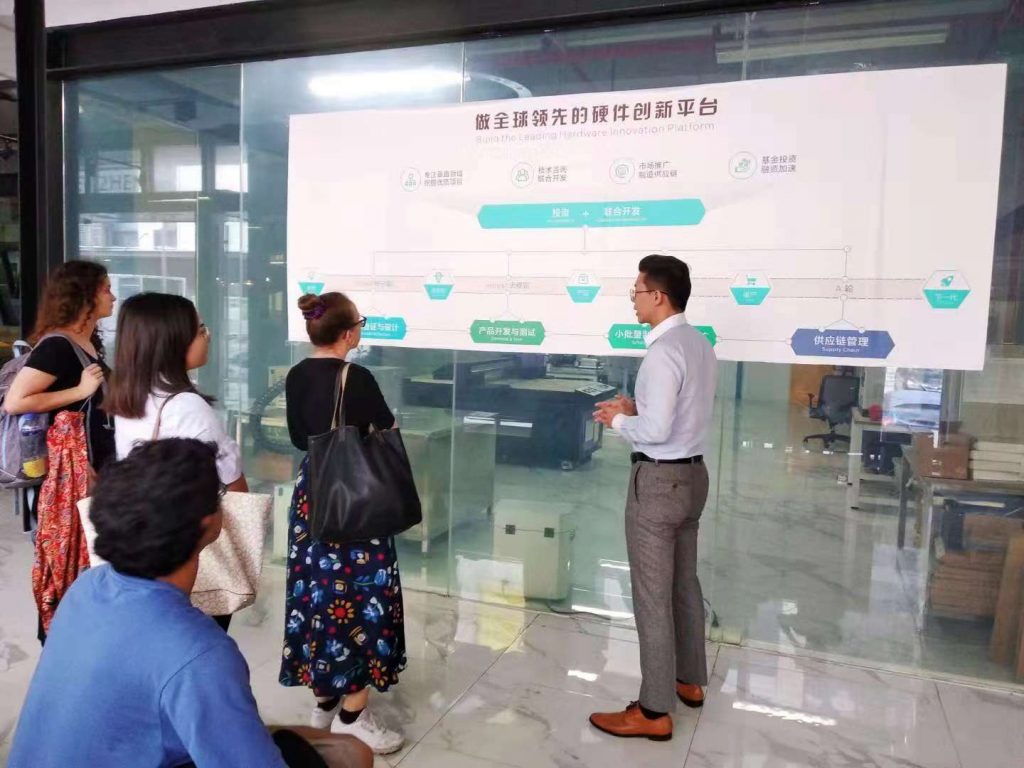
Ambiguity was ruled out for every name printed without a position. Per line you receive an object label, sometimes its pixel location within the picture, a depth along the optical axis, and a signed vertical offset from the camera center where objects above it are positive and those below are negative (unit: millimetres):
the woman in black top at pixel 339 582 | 2262 -865
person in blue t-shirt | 1020 -504
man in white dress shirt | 2389 -541
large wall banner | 2783 +368
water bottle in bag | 2459 -514
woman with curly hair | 2375 -390
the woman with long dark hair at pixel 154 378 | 2012 -237
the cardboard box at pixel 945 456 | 2934 -545
